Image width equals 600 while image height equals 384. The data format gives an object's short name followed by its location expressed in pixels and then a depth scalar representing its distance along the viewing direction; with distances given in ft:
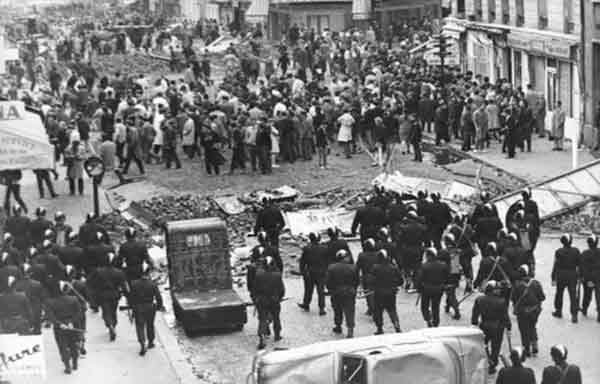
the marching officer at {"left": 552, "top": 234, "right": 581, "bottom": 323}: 73.05
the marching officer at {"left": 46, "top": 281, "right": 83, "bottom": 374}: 68.13
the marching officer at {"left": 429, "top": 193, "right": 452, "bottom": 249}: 86.79
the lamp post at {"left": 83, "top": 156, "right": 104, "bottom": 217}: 91.86
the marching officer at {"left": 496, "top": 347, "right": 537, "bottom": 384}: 55.36
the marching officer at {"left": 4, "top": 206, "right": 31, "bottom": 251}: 85.97
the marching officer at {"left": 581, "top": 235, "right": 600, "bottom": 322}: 72.79
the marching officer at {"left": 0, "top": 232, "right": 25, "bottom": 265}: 77.07
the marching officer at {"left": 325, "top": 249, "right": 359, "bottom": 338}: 72.49
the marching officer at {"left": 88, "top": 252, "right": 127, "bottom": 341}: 73.67
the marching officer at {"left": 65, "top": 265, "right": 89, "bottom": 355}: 68.95
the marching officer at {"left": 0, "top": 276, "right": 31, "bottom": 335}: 68.69
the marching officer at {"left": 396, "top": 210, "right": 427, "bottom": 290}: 80.59
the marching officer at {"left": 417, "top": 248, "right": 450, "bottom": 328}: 71.97
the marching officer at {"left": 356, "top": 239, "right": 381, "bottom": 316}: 73.97
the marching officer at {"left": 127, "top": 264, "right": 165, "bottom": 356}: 70.95
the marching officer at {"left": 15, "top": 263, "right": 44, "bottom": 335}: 70.64
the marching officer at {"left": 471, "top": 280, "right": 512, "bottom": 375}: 65.41
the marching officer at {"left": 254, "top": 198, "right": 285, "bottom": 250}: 89.66
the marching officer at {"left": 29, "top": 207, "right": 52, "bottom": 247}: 85.87
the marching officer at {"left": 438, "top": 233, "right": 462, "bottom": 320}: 74.59
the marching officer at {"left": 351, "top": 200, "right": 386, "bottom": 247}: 86.94
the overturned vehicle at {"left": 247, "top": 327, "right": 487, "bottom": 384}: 55.88
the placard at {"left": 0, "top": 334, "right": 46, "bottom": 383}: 58.18
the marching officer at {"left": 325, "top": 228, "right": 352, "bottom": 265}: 77.77
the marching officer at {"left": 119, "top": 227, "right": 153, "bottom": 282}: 76.64
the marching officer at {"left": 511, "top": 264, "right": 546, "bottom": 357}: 67.15
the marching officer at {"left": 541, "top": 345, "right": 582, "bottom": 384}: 54.44
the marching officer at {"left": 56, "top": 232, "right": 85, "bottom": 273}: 78.95
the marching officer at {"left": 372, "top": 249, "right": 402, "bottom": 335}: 71.92
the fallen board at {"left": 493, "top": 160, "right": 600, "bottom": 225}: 98.43
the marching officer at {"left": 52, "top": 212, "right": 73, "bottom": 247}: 83.94
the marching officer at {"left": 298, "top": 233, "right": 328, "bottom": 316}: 78.07
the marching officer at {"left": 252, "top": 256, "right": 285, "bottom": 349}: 71.97
